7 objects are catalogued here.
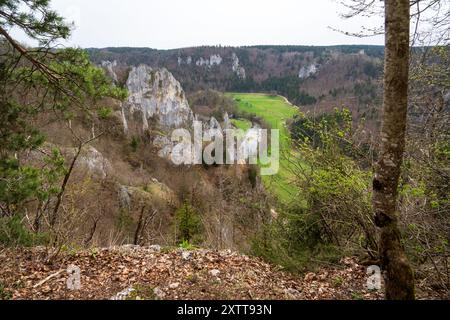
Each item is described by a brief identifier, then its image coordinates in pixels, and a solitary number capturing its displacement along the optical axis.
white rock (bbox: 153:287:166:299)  4.44
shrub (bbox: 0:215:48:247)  5.00
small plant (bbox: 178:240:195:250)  6.72
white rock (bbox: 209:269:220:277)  5.05
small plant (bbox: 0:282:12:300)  4.49
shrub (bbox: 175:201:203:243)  18.61
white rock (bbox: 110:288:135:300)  4.43
